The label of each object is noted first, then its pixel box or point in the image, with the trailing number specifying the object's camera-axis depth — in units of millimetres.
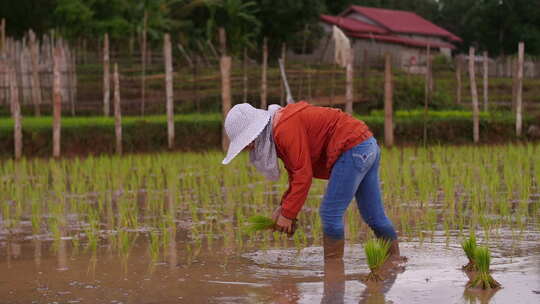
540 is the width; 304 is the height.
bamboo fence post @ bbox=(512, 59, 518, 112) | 16653
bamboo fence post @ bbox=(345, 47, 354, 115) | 14758
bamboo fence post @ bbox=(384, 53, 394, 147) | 14445
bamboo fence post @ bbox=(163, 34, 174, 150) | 14055
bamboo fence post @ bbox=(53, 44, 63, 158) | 13139
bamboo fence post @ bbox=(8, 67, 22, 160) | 13052
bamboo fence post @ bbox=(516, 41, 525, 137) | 14891
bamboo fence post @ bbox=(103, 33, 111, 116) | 14828
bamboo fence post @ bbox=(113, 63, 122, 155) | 13648
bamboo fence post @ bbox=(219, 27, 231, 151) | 14461
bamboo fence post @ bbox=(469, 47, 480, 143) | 14867
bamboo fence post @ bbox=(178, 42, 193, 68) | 19309
